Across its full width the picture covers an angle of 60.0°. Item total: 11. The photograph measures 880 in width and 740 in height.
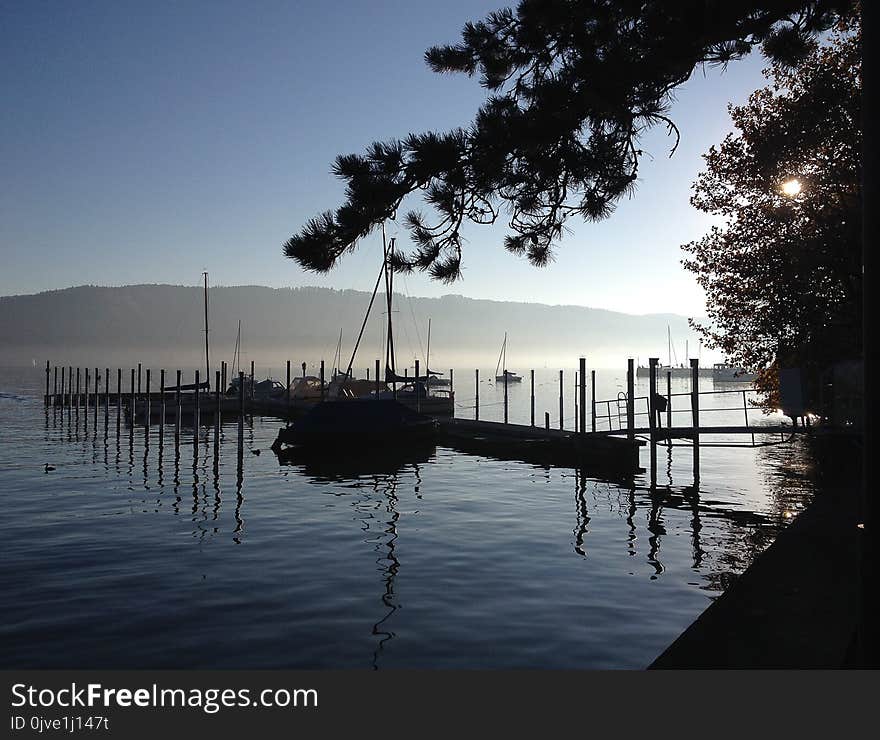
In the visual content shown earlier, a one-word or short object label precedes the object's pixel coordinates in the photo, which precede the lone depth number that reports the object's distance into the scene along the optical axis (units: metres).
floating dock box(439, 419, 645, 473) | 27.75
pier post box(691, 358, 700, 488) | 24.34
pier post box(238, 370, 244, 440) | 28.97
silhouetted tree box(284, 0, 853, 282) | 7.54
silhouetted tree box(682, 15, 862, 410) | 19.50
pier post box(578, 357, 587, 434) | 32.29
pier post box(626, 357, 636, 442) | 26.80
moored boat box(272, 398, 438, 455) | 32.84
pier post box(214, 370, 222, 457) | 28.47
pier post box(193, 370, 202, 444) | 33.23
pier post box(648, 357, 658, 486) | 23.78
